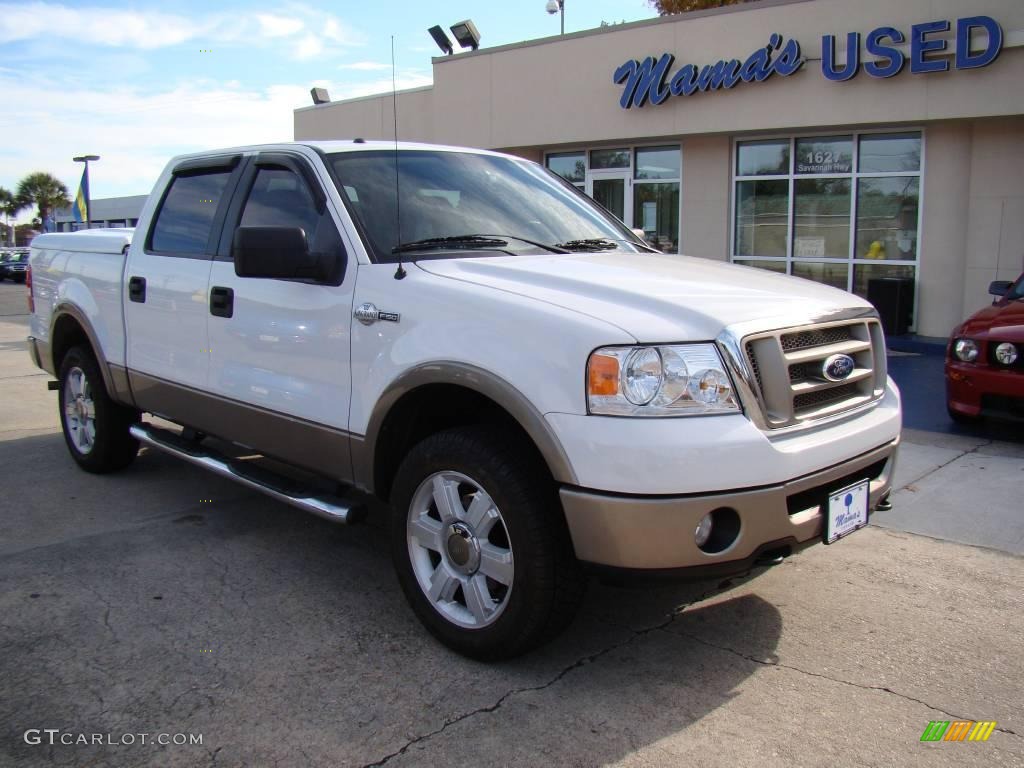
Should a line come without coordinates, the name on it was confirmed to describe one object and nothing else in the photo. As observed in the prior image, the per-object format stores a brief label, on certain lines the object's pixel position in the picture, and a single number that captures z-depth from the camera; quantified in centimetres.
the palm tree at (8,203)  9038
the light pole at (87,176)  2692
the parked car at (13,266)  3772
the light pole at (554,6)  2319
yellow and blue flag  2689
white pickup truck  291
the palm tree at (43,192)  8656
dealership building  1203
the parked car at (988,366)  659
